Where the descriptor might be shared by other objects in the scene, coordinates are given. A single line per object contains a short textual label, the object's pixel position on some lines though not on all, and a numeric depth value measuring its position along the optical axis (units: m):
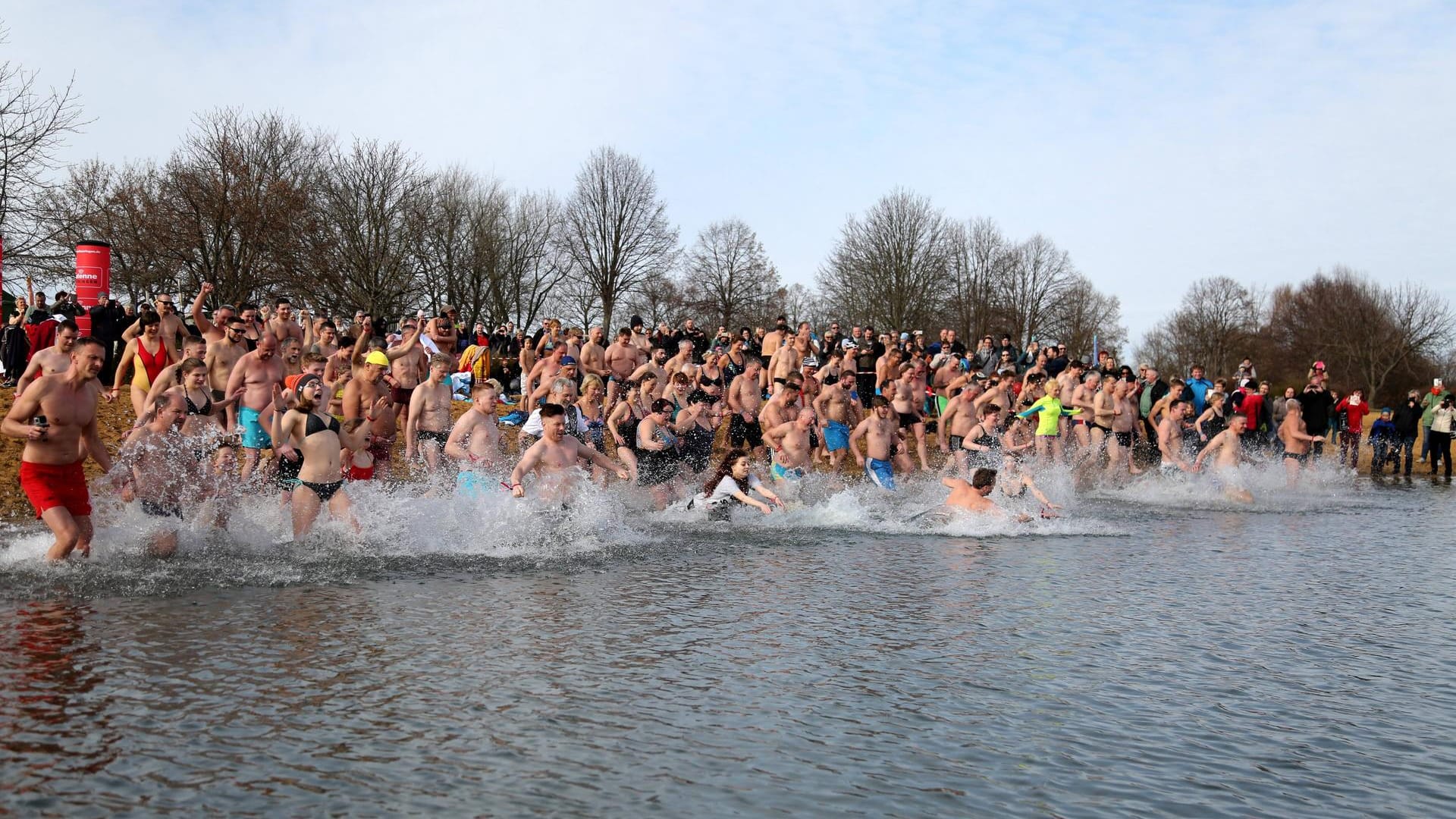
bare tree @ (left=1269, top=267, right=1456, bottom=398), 58.88
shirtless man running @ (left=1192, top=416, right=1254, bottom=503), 16.59
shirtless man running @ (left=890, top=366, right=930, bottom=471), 17.95
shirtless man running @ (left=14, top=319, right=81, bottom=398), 9.09
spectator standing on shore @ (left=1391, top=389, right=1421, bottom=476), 23.06
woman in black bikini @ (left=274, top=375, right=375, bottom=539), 9.45
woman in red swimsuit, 11.75
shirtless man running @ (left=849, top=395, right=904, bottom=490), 14.91
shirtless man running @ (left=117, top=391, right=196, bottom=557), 8.75
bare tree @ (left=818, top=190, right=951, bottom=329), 50.56
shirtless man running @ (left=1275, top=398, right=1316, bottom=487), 18.72
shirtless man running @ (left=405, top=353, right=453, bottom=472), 11.91
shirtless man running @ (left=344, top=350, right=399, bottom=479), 11.26
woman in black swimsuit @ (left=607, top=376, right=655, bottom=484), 13.16
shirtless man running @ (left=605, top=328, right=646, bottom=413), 16.53
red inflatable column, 20.23
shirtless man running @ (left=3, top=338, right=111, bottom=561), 7.70
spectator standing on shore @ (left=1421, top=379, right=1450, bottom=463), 22.50
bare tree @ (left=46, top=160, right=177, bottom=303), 32.38
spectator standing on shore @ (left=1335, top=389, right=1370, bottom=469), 22.70
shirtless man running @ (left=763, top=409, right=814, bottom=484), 14.45
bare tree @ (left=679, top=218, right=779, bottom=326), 53.47
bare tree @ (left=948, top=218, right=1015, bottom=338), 57.47
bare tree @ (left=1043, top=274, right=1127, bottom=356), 60.38
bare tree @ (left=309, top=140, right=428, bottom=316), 39.34
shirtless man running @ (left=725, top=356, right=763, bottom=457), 15.69
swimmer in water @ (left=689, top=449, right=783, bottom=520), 12.19
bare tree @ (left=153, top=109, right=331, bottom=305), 33.22
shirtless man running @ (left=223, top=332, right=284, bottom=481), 11.34
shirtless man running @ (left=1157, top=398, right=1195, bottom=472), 17.02
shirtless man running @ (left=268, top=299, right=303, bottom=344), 13.94
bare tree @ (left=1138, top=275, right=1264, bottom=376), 70.49
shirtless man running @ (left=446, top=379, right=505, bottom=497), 10.84
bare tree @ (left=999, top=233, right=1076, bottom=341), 59.22
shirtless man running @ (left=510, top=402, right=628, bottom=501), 10.47
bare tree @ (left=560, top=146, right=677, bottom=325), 48.38
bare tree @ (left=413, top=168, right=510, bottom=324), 46.53
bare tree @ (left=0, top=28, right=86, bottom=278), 22.77
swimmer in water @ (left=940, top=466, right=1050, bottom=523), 12.37
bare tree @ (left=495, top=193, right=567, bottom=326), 49.94
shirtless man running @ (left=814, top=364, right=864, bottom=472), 16.02
